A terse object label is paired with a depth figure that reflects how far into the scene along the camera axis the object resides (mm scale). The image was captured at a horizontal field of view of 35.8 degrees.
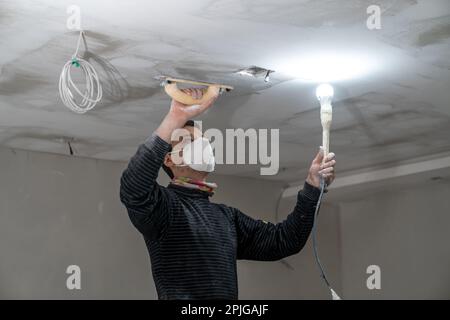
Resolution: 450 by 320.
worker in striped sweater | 2354
